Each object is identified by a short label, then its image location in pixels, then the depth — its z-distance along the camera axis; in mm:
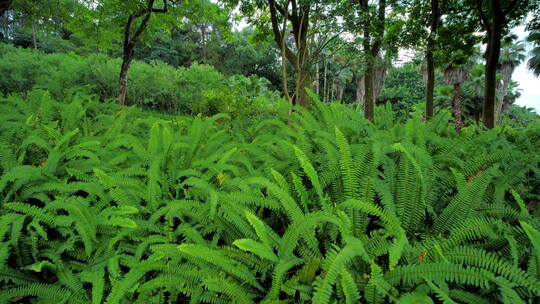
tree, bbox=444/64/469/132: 19058
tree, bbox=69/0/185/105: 8914
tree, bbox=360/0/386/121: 8281
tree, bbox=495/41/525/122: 28431
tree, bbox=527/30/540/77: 28672
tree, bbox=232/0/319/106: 7608
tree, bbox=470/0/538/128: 8434
